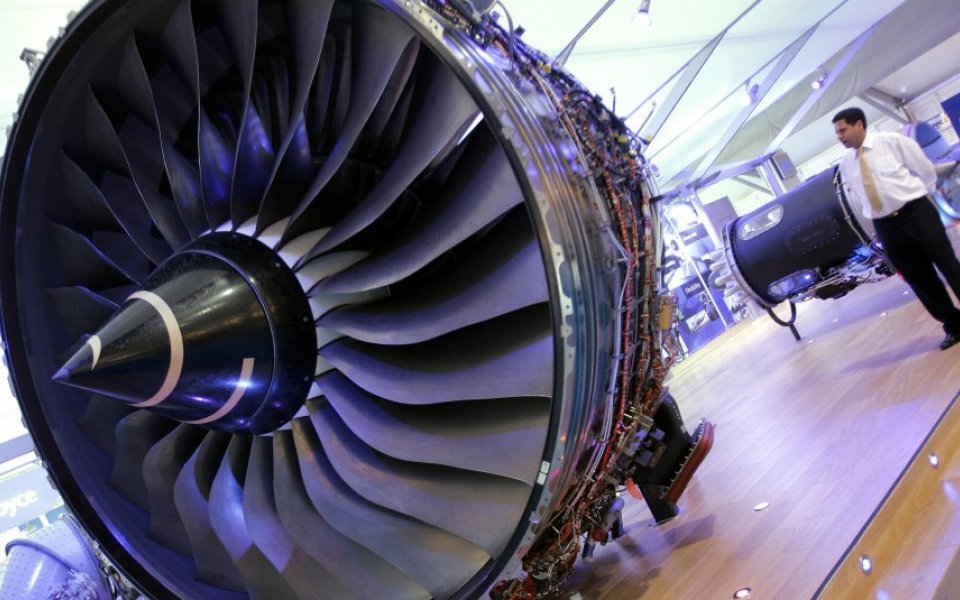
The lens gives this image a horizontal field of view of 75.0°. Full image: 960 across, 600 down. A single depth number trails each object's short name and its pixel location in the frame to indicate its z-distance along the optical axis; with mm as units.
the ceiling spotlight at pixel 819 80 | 12031
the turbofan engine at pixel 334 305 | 1327
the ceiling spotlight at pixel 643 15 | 6535
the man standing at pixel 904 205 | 3166
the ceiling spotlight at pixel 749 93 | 11945
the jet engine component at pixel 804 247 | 4449
